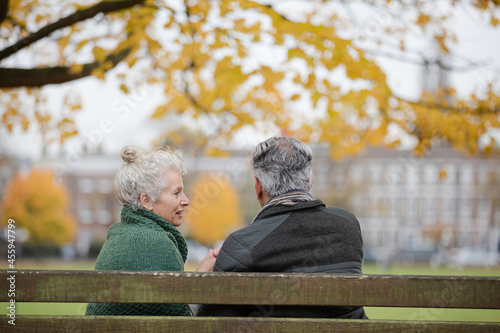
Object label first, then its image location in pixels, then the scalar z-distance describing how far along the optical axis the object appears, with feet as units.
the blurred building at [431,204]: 203.51
